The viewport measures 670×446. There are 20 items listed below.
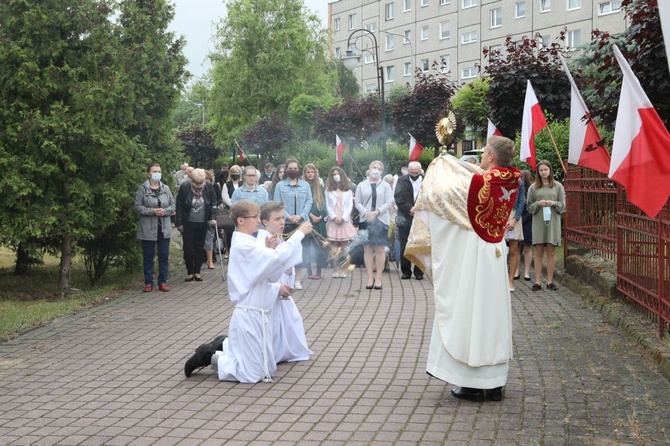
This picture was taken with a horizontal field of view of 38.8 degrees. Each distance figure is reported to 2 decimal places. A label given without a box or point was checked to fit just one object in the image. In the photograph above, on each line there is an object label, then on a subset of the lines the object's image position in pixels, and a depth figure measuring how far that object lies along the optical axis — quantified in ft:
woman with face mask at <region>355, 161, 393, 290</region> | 50.55
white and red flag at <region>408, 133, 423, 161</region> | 78.15
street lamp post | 98.19
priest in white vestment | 23.68
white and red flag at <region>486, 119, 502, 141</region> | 61.50
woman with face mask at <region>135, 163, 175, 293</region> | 46.21
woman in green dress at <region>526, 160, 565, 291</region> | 44.70
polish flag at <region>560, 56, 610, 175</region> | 34.42
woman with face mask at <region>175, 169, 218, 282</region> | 50.11
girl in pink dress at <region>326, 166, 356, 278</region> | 50.98
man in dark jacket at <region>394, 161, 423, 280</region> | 50.16
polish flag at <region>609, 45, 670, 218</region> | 20.62
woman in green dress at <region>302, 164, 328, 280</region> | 51.62
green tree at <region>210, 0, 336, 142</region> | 209.15
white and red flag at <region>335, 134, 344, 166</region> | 89.44
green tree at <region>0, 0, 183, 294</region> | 43.01
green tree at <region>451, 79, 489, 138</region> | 119.85
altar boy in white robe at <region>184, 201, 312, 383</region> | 26.89
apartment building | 190.19
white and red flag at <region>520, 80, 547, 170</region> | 47.32
